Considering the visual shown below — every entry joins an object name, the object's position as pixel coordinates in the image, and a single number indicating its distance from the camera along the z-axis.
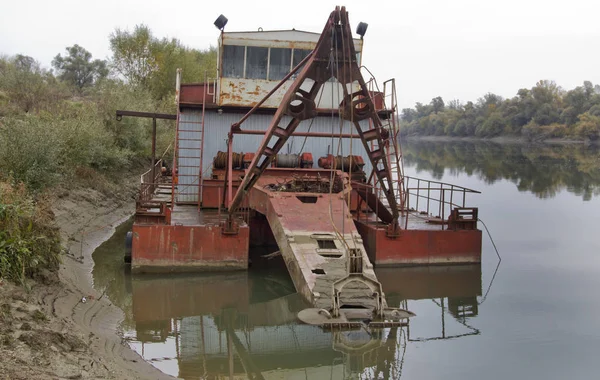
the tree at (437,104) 158.85
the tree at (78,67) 63.66
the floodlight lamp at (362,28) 15.33
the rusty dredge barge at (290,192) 10.33
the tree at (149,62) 42.12
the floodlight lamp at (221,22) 16.47
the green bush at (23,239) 9.05
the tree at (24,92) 27.36
